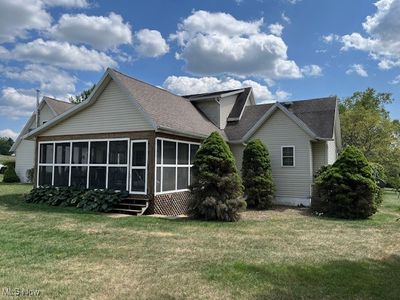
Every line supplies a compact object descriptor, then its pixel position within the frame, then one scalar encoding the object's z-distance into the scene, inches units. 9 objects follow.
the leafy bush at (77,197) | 492.1
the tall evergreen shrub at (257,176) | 581.6
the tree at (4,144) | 4061.8
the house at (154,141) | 497.4
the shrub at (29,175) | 1056.8
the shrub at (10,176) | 1049.5
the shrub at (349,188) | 493.4
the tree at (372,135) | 1040.2
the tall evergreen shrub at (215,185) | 433.7
